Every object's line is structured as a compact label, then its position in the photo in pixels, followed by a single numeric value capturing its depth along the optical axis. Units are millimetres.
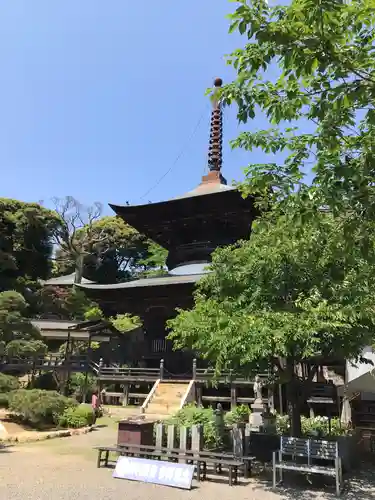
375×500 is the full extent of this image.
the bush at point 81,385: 21444
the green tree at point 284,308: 8242
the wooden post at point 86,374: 21078
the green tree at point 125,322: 32250
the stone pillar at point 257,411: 14079
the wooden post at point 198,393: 18562
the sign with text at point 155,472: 8289
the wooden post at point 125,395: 20644
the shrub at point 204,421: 11812
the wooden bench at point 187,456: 8841
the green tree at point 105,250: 51688
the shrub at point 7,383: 17078
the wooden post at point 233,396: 17891
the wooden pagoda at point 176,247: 22156
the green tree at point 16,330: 17172
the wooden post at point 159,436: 10188
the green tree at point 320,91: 4723
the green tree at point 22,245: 31391
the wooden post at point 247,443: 9844
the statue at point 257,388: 15779
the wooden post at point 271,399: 17000
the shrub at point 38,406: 15414
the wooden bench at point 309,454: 8268
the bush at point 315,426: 13003
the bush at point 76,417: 15898
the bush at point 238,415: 15039
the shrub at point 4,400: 16516
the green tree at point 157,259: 41634
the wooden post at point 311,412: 17133
